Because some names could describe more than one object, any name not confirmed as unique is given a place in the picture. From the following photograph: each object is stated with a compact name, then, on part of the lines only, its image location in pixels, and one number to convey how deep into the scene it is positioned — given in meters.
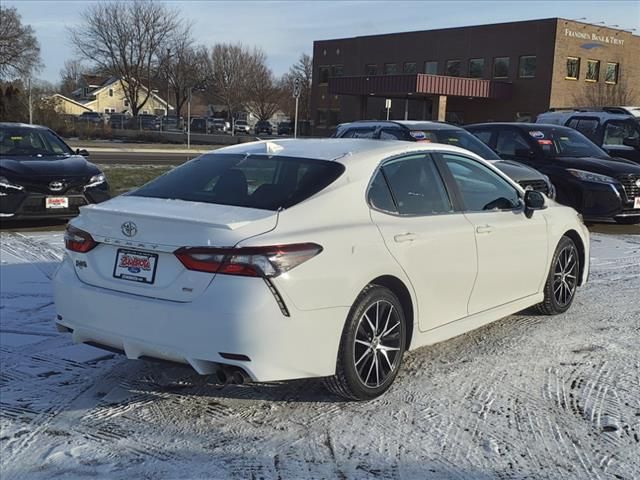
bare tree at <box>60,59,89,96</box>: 103.69
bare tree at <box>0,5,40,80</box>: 53.84
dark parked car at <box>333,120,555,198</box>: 10.15
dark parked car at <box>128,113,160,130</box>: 60.00
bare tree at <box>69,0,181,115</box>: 65.31
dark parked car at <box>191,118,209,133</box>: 65.19
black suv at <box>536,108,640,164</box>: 14.93
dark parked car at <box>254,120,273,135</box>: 67.31
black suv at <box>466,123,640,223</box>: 11.02
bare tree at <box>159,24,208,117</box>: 67.62
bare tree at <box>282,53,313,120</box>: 76.12
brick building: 45.44
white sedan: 3.59
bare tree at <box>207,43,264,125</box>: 74.81
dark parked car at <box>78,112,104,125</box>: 51.08
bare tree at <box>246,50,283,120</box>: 75.62
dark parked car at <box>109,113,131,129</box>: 59.41
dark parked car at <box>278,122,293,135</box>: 65.00
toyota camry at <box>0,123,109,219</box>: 9.54
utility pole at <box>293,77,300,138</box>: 28.16
